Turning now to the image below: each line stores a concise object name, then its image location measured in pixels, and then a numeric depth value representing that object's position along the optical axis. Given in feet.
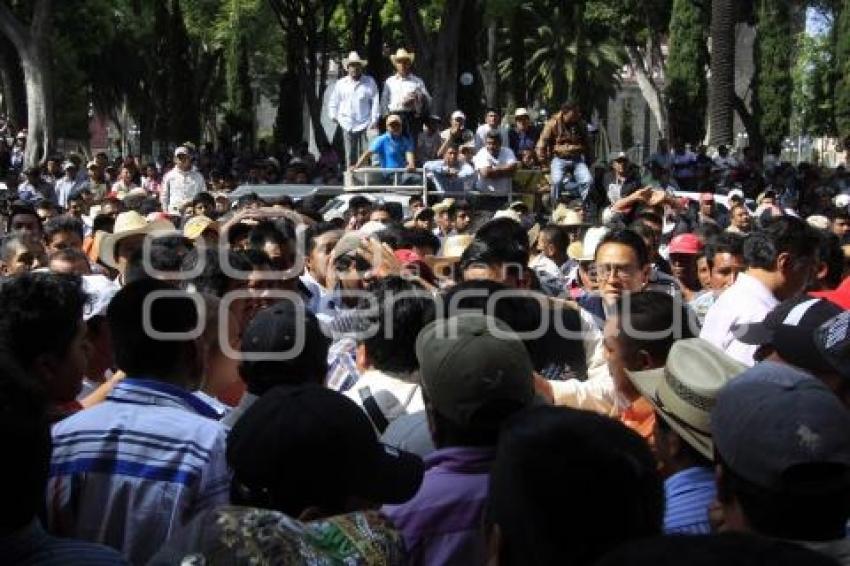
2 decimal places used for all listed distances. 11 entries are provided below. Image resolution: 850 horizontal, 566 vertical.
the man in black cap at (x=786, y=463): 8.76
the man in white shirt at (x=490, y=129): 55.62
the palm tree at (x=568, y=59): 195.31
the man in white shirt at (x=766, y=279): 20.10
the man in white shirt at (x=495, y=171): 51.85
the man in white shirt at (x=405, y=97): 56.03
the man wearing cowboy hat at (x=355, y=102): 58.59
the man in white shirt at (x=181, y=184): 55.62
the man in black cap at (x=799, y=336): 13.60
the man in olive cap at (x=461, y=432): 11.70
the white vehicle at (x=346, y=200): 48.96
